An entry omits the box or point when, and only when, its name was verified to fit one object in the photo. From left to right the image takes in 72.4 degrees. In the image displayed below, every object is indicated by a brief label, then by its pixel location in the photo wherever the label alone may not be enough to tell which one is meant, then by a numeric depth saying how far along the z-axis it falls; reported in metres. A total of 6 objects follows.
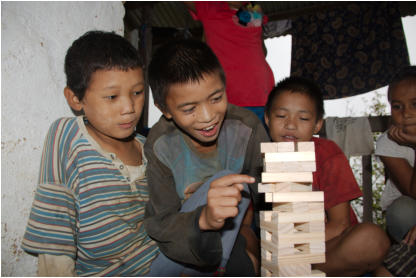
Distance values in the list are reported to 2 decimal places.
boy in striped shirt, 1.13
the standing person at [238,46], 2.31
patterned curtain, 3.64
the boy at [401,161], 1.81
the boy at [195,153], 1.12
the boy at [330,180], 1.38
